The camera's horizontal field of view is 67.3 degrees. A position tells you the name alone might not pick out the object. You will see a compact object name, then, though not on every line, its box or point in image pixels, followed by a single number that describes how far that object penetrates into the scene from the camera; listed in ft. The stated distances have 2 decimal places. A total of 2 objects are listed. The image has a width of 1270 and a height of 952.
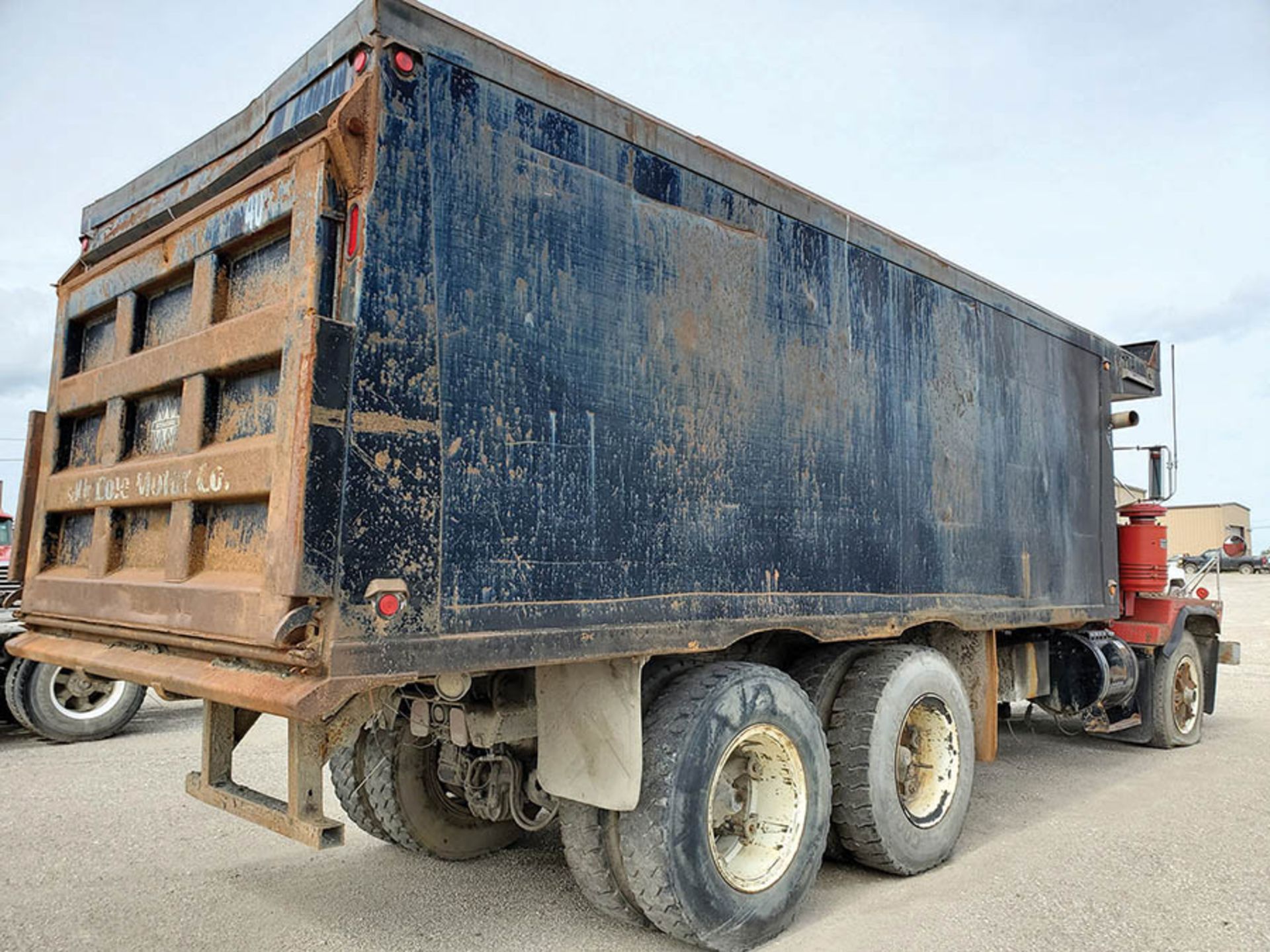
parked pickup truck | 156.35
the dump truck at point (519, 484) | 9.47
